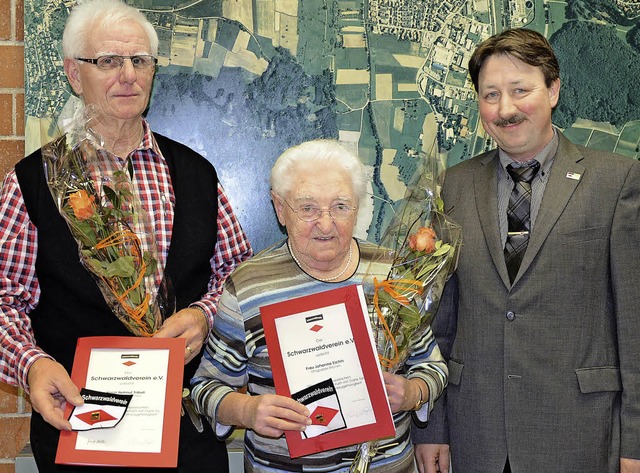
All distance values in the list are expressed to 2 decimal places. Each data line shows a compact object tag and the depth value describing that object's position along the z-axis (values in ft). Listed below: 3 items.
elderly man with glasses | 6.24
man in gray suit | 6.75
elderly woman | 6.01
